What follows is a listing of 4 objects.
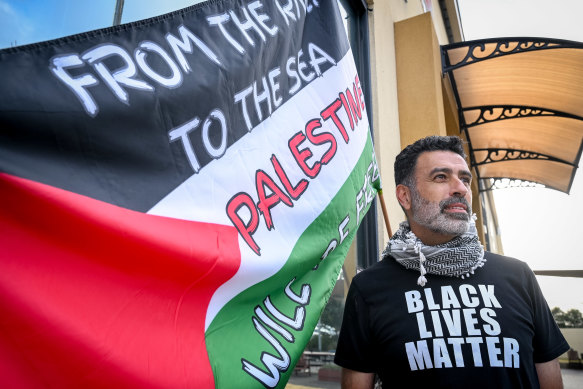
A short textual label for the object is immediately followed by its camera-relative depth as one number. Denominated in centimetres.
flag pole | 212
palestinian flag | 70
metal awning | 416
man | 118
